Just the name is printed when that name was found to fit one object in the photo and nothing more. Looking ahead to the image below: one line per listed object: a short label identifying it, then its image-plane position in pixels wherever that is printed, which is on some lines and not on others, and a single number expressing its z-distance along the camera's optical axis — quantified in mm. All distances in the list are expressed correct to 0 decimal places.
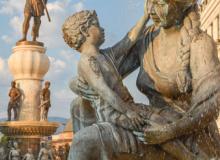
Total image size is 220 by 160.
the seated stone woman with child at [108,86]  4117
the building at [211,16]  52631
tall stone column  21156
